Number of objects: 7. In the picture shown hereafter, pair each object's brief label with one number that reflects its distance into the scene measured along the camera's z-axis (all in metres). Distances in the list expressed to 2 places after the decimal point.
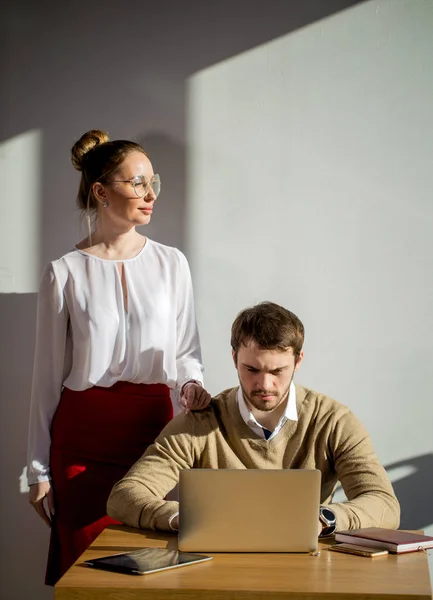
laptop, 3.54
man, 4.03
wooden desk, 3.26
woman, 4.43
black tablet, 3.39
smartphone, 3.55
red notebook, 3.56
